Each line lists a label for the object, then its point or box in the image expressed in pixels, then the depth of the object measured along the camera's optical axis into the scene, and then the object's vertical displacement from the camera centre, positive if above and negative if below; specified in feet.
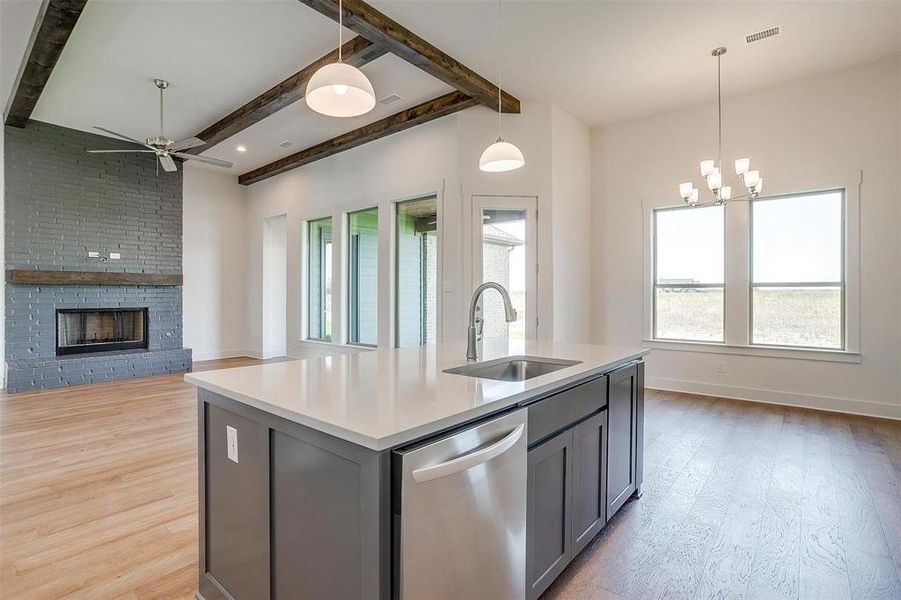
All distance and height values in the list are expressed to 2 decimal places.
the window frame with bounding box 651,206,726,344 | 17.99 +0.52
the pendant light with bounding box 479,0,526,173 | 9.20 +2.93
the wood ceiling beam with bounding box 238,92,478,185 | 15.66 +6.87
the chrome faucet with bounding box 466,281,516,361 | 7.26 -0.53
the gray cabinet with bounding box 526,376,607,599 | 5.23 -2.36
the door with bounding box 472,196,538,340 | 16.33 +1.69
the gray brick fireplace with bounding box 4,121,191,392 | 17.98 +2.55
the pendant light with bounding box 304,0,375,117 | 6.68 +3.31
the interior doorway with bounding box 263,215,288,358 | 25.91 +0.79
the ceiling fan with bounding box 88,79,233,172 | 14.80 +5.25
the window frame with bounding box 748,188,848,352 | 14.42 +0.49
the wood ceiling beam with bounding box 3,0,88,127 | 10.49 +6.81
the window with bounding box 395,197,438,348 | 18.06 +1.10
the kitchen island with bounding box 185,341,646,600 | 3.60 -1.76
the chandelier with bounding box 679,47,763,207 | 13.03 +3.54
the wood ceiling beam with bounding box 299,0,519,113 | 10.46 +6.64
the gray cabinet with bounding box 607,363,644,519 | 7.20 -2.37
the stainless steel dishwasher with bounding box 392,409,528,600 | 3.56 -1.93
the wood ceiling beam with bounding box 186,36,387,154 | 12.25 +6.78
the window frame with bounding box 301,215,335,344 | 23.26 +1.02
